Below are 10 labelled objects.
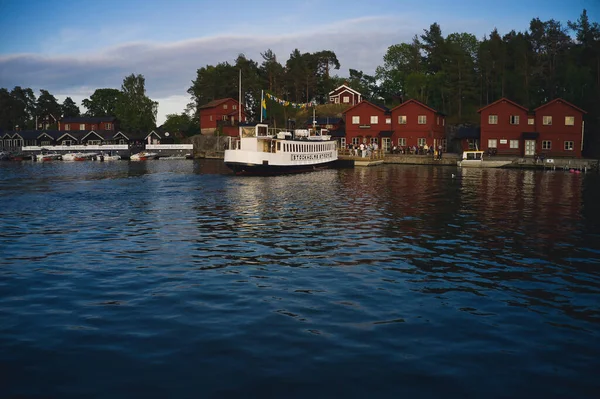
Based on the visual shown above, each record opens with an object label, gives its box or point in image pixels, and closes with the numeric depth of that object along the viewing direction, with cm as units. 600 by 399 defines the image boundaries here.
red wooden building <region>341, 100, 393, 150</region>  9750
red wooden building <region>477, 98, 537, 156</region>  8544
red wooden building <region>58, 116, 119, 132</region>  14962
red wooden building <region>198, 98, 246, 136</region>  12600
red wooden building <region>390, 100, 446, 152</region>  9400
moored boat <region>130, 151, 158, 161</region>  11544
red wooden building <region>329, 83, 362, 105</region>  12912
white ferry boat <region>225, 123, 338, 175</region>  6053
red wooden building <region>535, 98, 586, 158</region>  8244
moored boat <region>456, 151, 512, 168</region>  7775
